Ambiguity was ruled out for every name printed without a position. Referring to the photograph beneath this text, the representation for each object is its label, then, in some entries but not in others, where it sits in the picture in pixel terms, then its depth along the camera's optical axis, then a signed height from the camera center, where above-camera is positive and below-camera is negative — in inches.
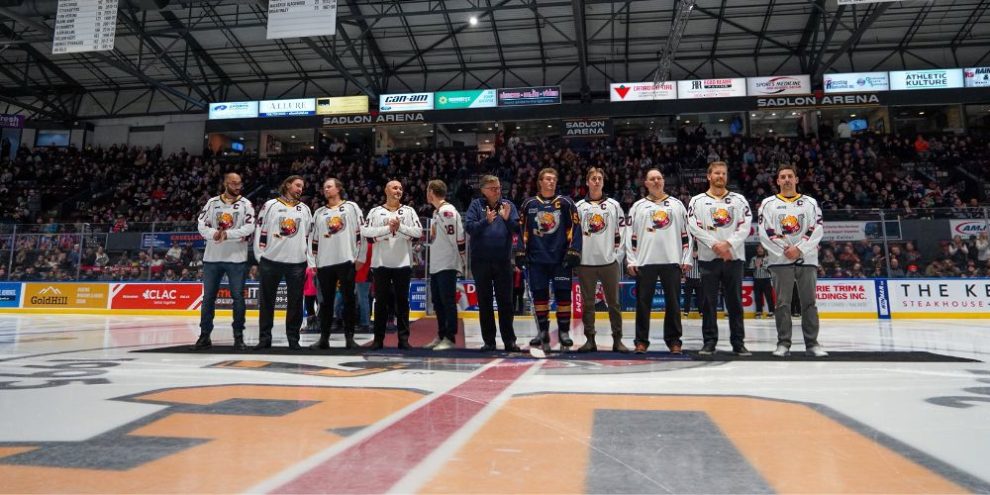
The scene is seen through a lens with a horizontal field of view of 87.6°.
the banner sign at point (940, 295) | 412.5 +2.8
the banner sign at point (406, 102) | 873.5 +336.0
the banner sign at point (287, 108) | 897.5 +338.5
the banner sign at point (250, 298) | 491.2 +3.7
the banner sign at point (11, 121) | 941.1 +332.0
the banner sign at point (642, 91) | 812.0 +329.9
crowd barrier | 417.1 +2.6
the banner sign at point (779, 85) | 787.4 +328.4
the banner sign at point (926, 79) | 784.3 +334.2
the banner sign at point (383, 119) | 875.4 +308.9
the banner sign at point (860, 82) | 787.1 +331.1
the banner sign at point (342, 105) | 866.9 +332.6
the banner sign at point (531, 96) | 853.8 +338.0
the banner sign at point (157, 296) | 497.4 +6.0
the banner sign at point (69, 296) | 510.0 +6.6
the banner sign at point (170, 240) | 493.7 +59.4
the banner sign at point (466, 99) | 868.0 +339.1
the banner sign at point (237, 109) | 919.0 +342.7
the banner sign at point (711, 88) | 807.1 +331.6
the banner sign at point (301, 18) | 388.8 +213.5
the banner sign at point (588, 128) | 853.2 +284.7
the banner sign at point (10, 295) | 522.9 +7.8
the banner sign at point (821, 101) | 782.5 +301.7
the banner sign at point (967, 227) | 417.4 +57.7
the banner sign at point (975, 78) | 781.3 +332.9
